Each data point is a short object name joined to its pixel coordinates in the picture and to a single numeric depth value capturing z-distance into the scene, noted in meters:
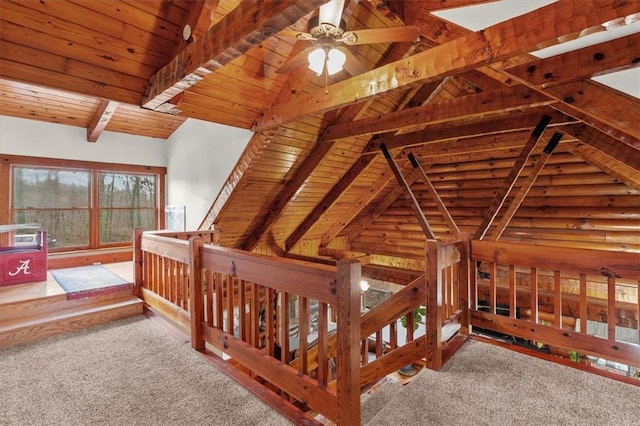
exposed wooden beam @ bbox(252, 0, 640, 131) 1.42
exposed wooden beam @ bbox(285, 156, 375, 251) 4.88
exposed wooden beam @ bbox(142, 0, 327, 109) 1.42
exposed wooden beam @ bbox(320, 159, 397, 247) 5.46
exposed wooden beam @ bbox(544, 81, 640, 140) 1.86
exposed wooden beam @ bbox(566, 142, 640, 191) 3.55
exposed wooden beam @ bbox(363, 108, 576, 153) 3.18
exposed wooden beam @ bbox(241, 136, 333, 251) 4.12
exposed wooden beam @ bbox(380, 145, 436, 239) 4.35
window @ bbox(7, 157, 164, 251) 4.26
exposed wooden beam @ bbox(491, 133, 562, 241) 3.42
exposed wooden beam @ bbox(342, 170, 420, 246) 5.75
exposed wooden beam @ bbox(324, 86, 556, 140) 2.72
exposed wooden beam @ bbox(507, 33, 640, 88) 1.68
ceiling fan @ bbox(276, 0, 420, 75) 1.80
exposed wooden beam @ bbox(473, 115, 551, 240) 3.21
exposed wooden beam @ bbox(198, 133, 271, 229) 3.51
